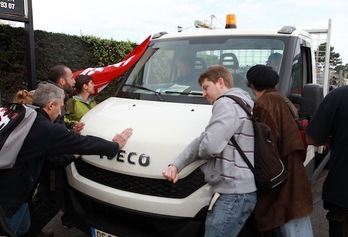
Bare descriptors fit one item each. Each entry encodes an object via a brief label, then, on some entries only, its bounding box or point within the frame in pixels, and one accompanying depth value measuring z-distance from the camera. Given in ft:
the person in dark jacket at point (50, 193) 9.69
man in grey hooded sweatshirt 7.08
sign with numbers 16.64
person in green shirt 12.67
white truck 7.89
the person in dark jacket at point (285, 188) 7.80
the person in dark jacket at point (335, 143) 8.15
